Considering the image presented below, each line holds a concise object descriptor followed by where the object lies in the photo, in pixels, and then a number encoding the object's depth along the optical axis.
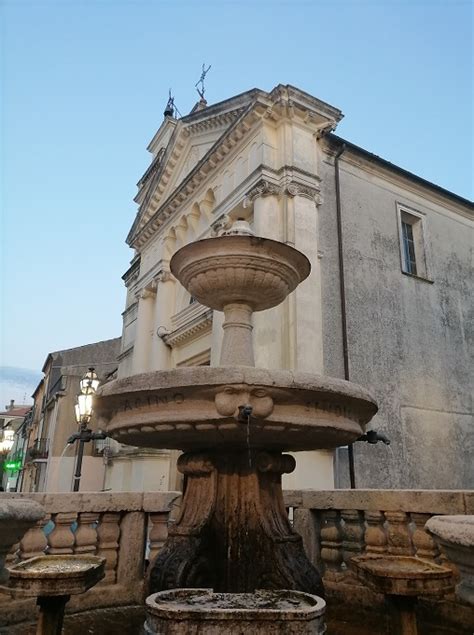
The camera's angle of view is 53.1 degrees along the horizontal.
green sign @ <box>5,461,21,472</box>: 25.74
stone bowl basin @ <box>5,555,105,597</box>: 2.44
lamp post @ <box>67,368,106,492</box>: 8.93
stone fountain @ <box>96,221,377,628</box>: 2.72
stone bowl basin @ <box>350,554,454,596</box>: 2.48
